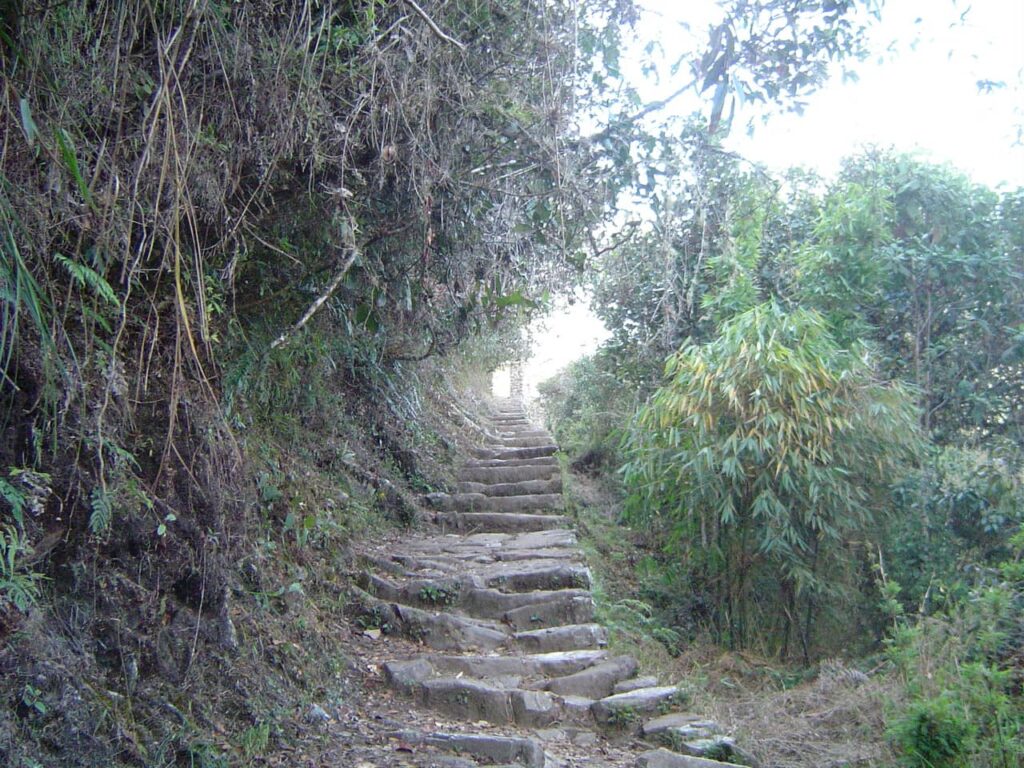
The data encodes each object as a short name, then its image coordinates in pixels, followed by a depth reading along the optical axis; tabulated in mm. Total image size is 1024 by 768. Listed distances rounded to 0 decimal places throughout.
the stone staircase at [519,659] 4000
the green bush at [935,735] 3496
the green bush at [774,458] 6016
